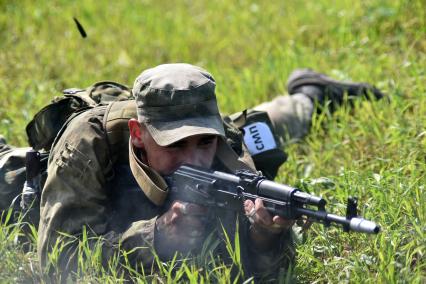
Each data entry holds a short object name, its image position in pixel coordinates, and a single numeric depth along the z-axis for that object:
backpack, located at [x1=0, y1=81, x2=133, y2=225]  7.73
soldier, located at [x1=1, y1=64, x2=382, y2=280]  6.61
